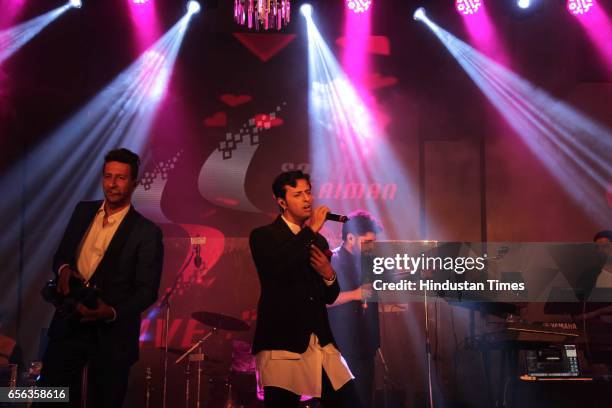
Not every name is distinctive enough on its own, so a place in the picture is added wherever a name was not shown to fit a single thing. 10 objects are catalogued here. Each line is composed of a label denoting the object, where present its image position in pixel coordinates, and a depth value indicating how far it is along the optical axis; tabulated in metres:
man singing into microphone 3.05
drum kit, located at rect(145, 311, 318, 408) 6.23
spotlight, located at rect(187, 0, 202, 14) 7.75
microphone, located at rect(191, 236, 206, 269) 7.36
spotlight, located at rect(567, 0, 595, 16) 7.73
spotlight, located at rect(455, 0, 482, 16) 7.79
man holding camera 2.91
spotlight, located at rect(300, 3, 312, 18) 7.78
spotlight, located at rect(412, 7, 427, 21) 7.83
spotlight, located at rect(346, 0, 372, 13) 7.77
